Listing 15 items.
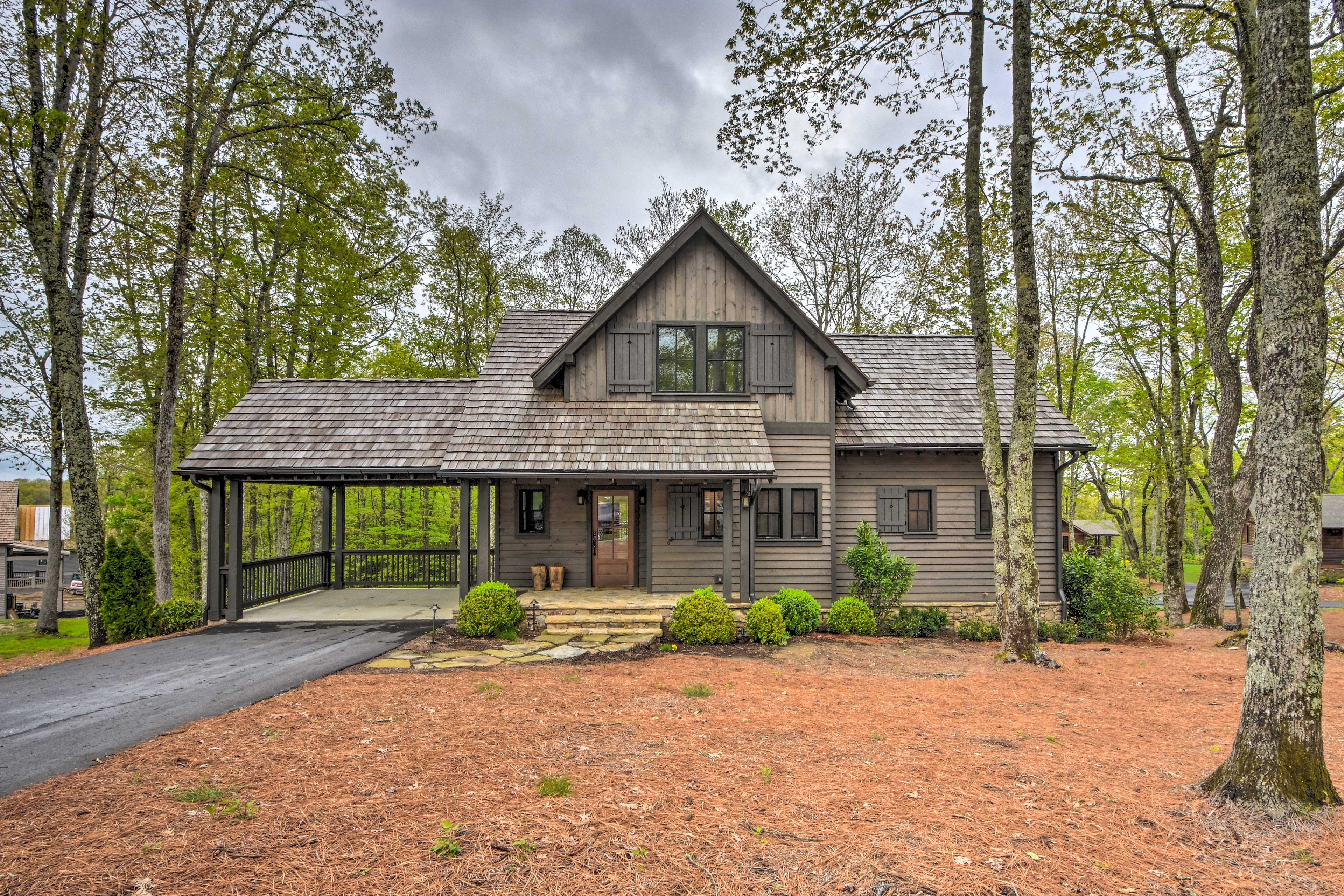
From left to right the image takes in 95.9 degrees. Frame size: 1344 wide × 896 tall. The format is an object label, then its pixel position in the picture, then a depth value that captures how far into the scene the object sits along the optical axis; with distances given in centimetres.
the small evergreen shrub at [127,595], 1002
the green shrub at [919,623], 1095
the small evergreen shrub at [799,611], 1021
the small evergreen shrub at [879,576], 1097
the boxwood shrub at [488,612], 946
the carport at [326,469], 1085
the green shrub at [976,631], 1103
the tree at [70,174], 945
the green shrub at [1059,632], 1114
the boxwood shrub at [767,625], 956
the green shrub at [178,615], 1043
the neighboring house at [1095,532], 3859
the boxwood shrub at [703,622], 948
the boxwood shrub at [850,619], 1049
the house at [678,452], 1065
